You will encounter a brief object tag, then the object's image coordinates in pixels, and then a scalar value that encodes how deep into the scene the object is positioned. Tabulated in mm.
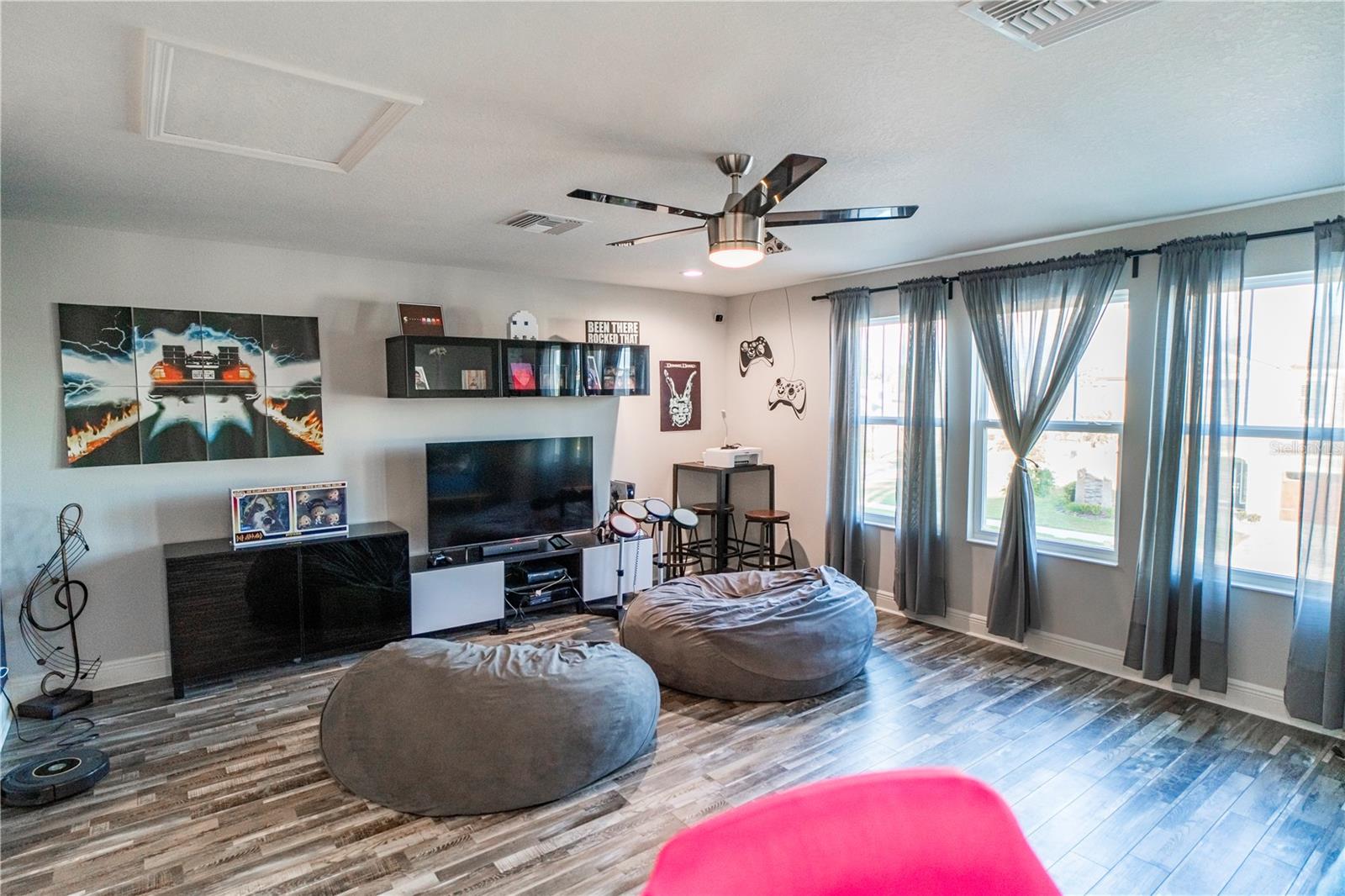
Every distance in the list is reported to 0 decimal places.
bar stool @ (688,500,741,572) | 5820
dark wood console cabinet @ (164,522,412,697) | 3771
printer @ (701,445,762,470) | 5945
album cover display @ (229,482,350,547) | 4035
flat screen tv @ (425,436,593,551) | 4820
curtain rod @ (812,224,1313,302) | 3365
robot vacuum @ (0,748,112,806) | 2744
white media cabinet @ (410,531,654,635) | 4551
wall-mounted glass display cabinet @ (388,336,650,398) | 4633
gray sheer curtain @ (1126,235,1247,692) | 3559
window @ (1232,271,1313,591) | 3438
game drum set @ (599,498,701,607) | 5199
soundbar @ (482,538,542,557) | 5020
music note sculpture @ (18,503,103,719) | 3688
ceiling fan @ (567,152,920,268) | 2465
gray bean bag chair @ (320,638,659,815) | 2713
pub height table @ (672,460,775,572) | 5855
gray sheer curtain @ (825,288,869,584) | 5383
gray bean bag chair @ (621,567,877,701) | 3645
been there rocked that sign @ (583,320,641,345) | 5668
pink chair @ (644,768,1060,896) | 932
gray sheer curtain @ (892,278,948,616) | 4848
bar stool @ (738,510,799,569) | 5656
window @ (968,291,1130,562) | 4082
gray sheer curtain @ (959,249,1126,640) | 4094
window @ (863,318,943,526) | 5305
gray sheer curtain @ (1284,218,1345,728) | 3225
